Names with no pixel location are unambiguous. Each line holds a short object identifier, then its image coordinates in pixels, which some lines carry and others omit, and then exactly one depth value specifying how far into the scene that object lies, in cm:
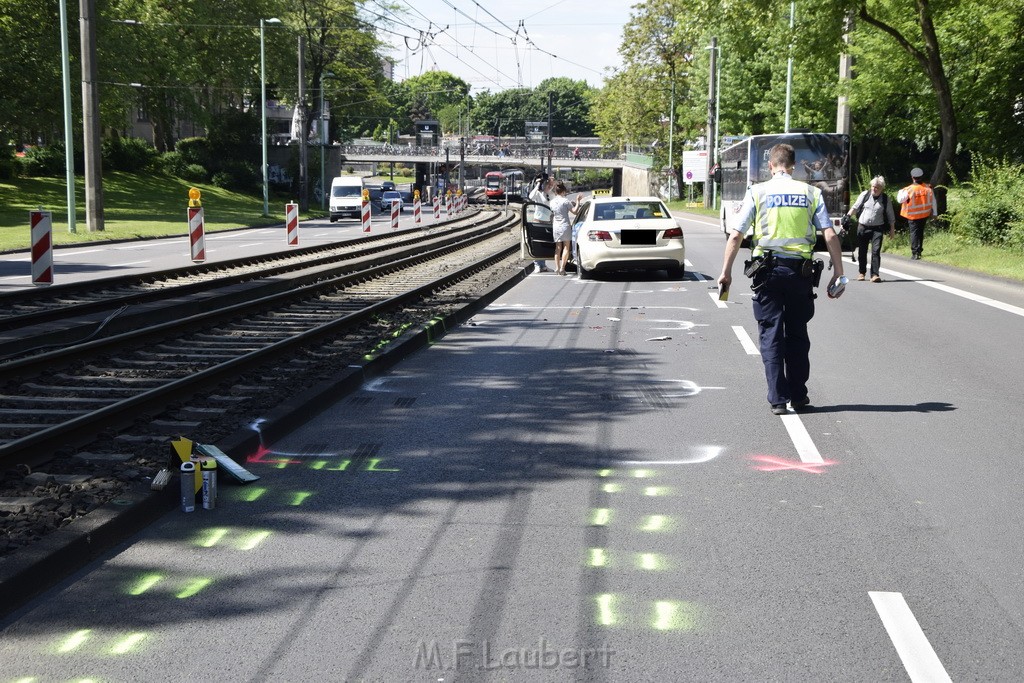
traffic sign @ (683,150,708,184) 7044
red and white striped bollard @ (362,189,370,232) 4009
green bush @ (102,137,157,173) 6438
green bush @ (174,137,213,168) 7075
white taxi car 1947
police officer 803
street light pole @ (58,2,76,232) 3072
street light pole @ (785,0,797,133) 4734
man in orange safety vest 2158
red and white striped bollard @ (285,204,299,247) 3034
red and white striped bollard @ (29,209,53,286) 1747
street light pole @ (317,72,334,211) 6897
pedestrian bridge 11931
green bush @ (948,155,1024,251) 2367
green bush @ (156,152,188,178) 6812
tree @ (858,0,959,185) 2886
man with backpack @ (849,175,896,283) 1873
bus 2886
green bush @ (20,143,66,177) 5569
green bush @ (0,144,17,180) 5166
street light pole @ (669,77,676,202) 8369
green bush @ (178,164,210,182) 6850
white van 5316
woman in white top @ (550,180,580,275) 2052
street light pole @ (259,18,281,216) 4897
